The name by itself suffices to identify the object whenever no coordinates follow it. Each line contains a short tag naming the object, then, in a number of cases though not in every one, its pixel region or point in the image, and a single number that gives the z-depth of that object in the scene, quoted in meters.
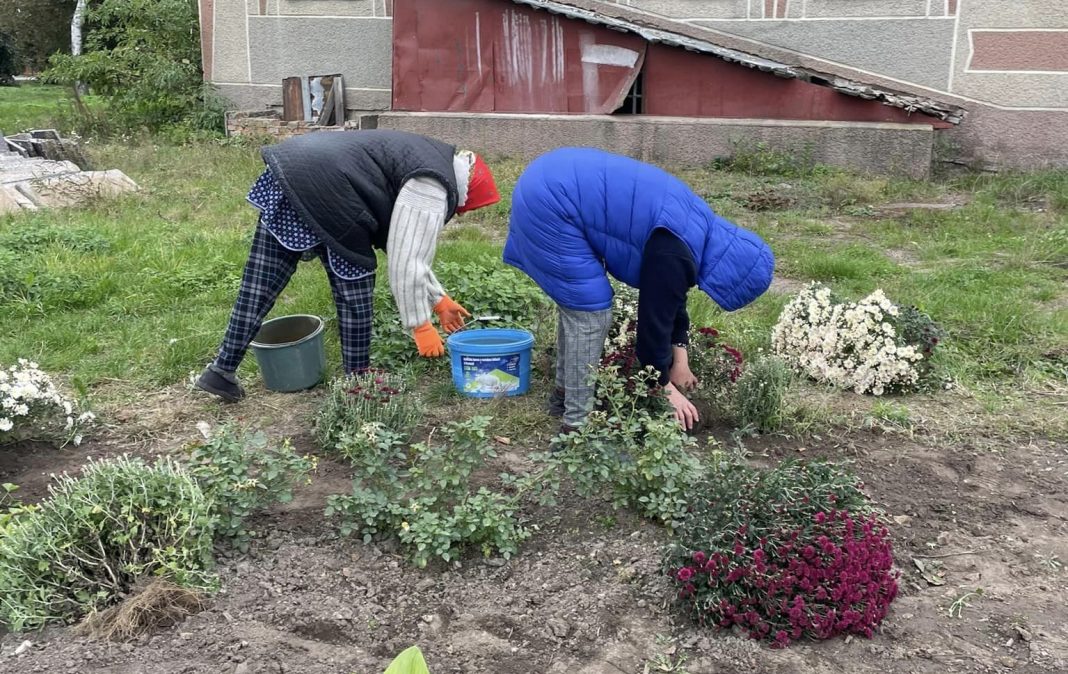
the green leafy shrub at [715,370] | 3.93
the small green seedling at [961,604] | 2.57
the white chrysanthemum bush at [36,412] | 3.51
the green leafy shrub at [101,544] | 2.57
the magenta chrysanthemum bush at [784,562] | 2.39
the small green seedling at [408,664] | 1.48
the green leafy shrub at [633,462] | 2.93
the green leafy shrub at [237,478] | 2.88
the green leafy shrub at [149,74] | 13.70
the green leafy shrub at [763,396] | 3.75
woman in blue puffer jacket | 3.10
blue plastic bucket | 4.16
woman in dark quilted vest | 3.50
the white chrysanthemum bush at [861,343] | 4.20
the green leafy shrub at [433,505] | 2.85
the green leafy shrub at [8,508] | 2.76
